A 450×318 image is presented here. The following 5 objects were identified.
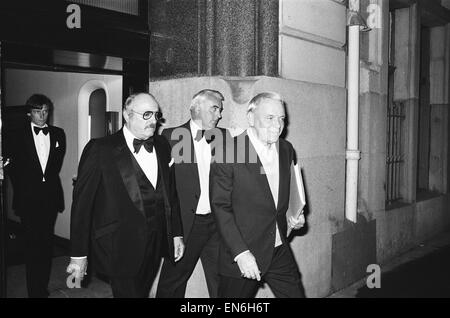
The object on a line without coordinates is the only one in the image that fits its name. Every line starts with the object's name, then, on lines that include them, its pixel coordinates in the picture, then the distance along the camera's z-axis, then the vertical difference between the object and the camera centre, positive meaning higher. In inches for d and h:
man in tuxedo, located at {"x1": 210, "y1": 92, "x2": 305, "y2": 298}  133.0 -16.8
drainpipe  228.7 +17.1
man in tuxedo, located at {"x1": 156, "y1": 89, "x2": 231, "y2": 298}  163.9 -15.9
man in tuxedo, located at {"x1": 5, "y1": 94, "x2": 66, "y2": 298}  197.9 -17.2
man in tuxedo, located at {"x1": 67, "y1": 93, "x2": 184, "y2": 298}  130.3 -17.3
